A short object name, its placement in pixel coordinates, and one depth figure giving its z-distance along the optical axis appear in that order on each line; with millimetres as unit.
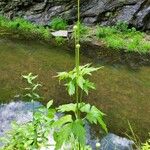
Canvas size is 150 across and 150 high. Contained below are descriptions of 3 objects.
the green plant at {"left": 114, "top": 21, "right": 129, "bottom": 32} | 9525
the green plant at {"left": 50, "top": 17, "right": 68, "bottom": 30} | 9467
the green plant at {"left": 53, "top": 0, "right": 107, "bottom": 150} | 1373
